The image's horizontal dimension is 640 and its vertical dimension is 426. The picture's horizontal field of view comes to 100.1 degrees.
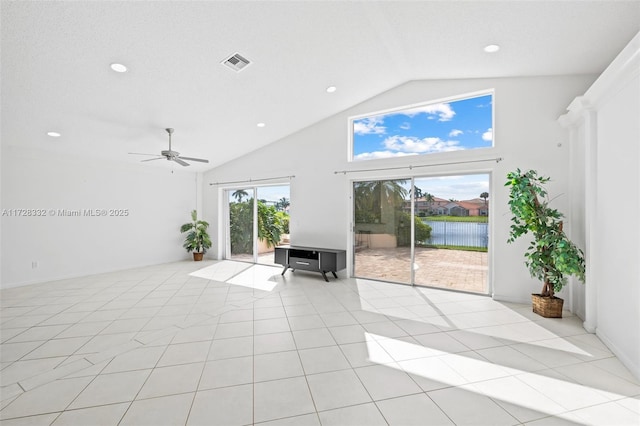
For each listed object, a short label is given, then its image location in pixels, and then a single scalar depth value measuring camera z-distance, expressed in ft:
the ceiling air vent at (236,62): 10.24
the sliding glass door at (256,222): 20.35
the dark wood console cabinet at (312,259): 15.92
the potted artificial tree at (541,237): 10.11
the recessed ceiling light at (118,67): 9.45
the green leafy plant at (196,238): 22.54
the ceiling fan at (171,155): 13.92
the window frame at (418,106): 12.97
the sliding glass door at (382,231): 15.26
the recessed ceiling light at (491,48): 9.93
